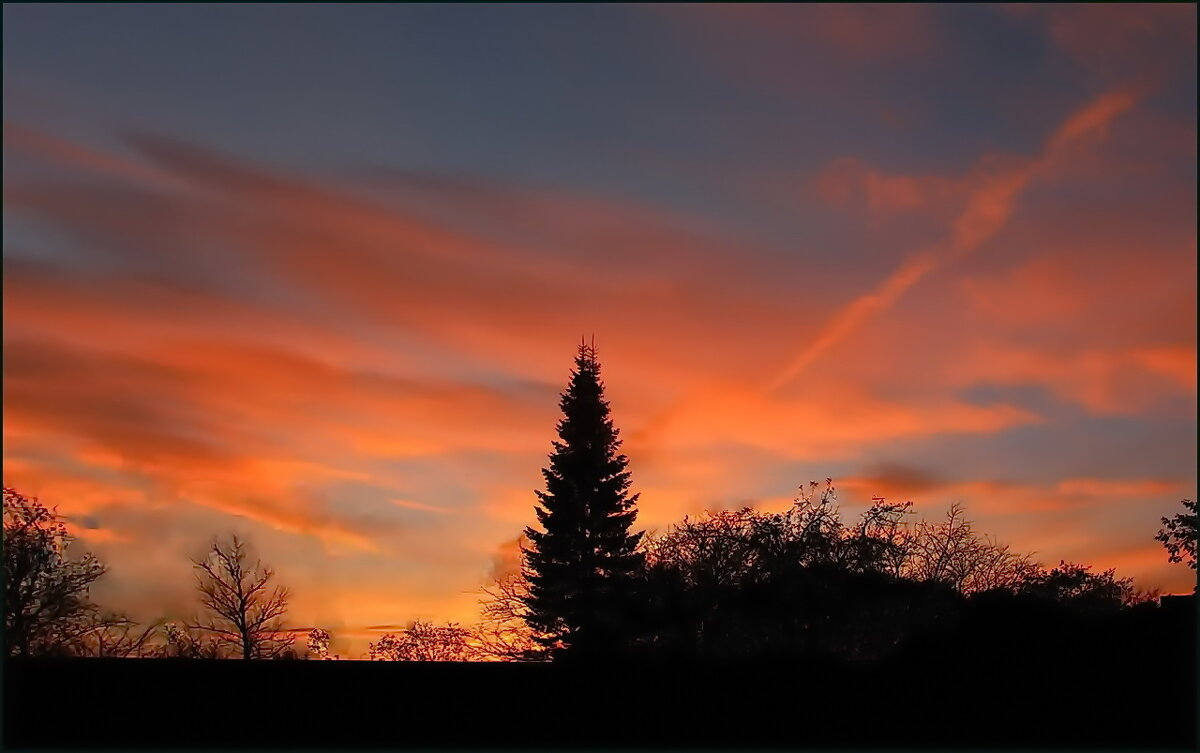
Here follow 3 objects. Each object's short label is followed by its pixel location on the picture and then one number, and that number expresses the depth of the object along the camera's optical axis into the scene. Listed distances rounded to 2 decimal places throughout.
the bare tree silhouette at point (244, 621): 58.50
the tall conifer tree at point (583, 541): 58.47
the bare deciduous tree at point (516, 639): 60.03
